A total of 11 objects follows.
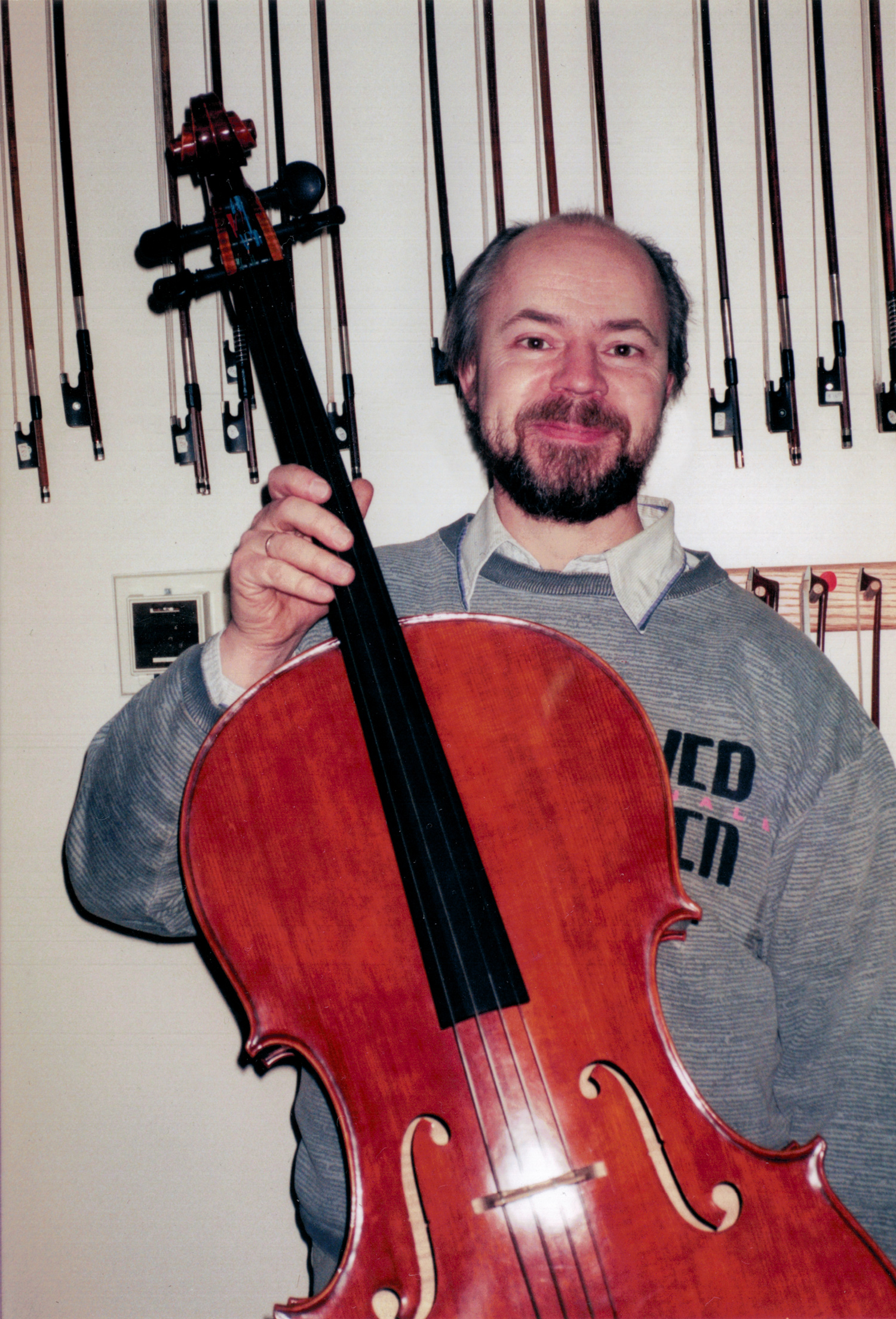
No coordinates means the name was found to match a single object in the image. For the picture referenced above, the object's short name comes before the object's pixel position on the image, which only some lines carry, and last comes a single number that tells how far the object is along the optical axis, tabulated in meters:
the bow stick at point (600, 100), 1.37
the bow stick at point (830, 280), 1.36
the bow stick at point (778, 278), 1.37
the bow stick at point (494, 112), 1.37
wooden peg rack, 1.38
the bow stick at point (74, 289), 1.39
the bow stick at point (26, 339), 1.42
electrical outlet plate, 1.43
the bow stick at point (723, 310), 1.37
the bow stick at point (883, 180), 1.37
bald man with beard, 0.93
